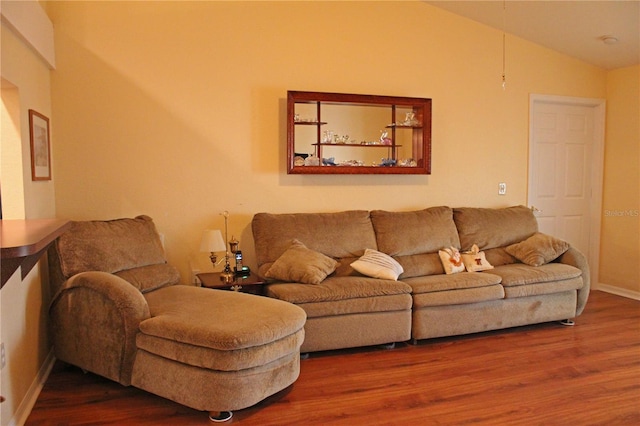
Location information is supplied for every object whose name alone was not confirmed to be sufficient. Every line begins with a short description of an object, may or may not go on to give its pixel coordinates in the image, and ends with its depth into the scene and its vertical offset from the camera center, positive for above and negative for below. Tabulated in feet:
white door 16.74 +0.33
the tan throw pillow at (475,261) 13.30 -2.27
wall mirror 13.42 +1.26
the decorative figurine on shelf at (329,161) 13.67 +0.48
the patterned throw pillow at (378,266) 11.92 -2.17
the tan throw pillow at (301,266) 11.25 -2.06
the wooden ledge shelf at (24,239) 4.69 -0.62
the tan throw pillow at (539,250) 13.62 -2.03
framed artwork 9.72 +0.69
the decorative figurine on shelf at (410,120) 14.47 +1.71
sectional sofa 11.18 -2.45
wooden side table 11.51 -2.47
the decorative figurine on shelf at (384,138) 14.21 +1.16
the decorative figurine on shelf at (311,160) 13.52 +0.50
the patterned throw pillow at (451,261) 13.09 -2.23
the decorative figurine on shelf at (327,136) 13.64 +1.17
